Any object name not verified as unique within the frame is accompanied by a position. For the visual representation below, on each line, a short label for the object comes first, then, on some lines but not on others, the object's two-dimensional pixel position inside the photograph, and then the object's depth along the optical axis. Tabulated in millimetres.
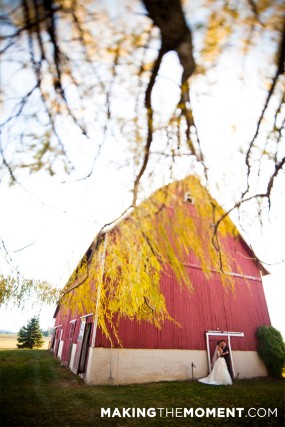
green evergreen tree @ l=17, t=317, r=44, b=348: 35688
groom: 10138
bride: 9195
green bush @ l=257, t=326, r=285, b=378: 11156
